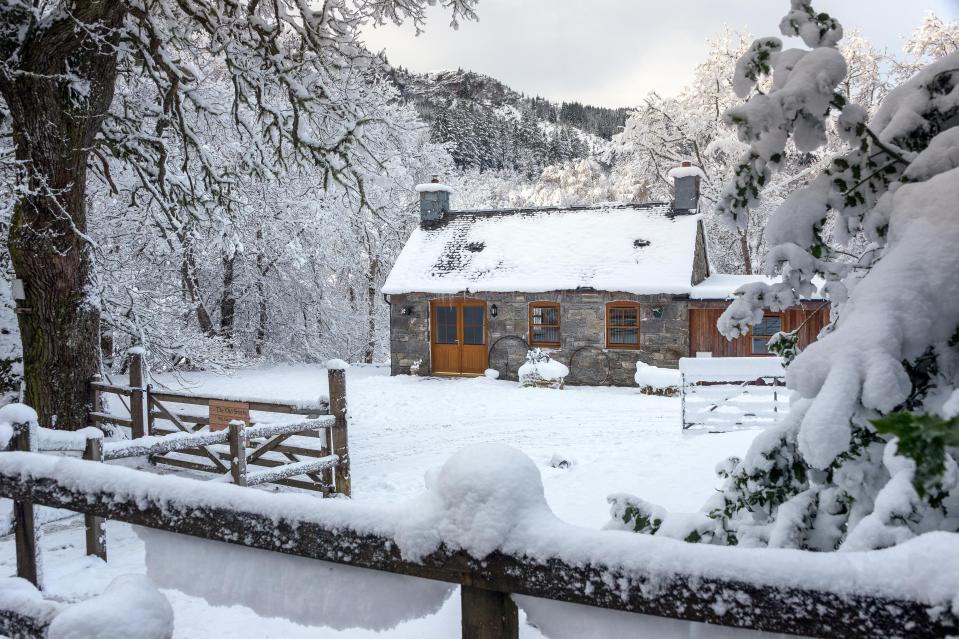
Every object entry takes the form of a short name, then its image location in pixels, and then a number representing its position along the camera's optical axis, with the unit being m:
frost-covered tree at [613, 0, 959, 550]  1.58
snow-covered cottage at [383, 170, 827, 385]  15.94
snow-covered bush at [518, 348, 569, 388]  15.91
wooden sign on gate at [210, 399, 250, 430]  7.79
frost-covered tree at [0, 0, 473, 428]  6.37
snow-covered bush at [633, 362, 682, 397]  14.66
